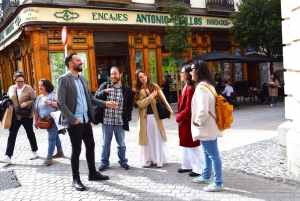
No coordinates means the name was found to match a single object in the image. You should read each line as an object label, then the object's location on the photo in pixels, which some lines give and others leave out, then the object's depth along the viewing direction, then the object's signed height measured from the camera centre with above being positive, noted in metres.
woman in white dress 5.86 -0.89
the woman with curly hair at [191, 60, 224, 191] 4.33 -0.60
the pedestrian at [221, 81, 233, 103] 14.27 -0.74
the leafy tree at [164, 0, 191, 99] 14.30 +2.02
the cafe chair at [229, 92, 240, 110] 14.08 -1.07
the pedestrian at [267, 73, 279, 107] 14.24 -0.79
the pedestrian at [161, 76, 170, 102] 16.35 -0.57
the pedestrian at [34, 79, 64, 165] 6.60 -0.51
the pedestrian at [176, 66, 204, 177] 5.07 -0.87
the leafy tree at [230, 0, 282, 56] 16.80 +2.51
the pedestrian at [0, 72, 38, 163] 6.87 -0.50
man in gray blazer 4.78 -0.45
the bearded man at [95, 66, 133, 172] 5.83 -0.65
